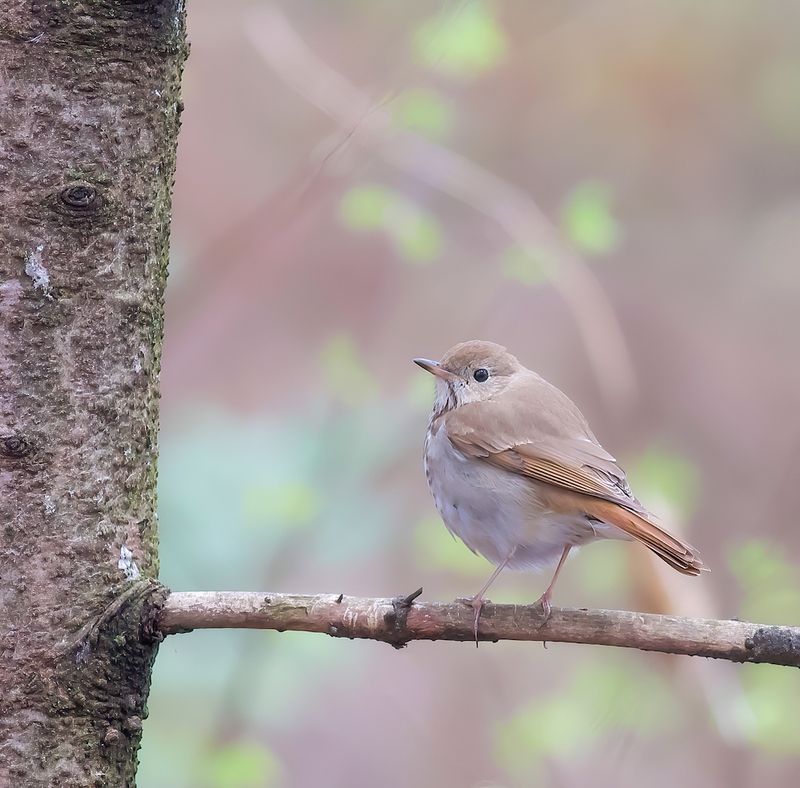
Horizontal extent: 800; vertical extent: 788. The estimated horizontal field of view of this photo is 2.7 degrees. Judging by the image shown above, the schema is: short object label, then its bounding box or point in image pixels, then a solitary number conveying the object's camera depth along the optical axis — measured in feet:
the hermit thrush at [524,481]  24.60
